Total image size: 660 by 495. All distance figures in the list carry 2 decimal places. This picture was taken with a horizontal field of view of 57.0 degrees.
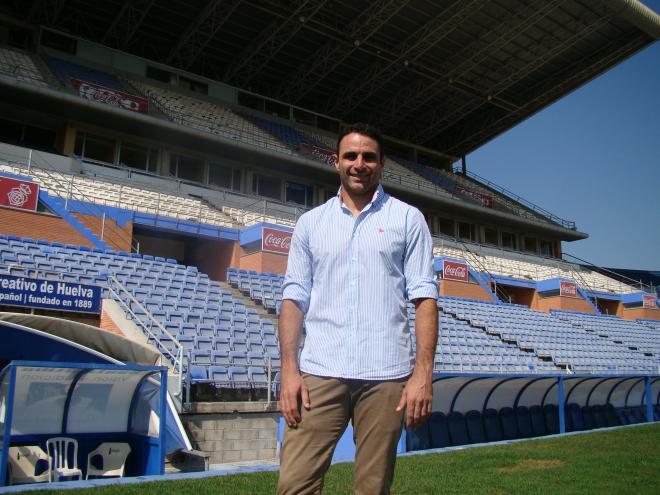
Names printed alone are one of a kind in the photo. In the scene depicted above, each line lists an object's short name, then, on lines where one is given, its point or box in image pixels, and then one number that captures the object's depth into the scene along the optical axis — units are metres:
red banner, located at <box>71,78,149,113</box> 25.36
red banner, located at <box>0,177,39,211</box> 16.22
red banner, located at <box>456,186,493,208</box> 39.44
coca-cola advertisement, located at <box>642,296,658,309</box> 34.39
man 2.43
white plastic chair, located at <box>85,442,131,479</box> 7.10
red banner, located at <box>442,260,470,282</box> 25.80
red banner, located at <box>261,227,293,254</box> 20.02
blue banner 9.90
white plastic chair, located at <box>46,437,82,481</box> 6.51
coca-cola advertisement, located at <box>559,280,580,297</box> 30.03
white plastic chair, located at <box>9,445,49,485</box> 6.39
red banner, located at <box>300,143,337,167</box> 32.59
